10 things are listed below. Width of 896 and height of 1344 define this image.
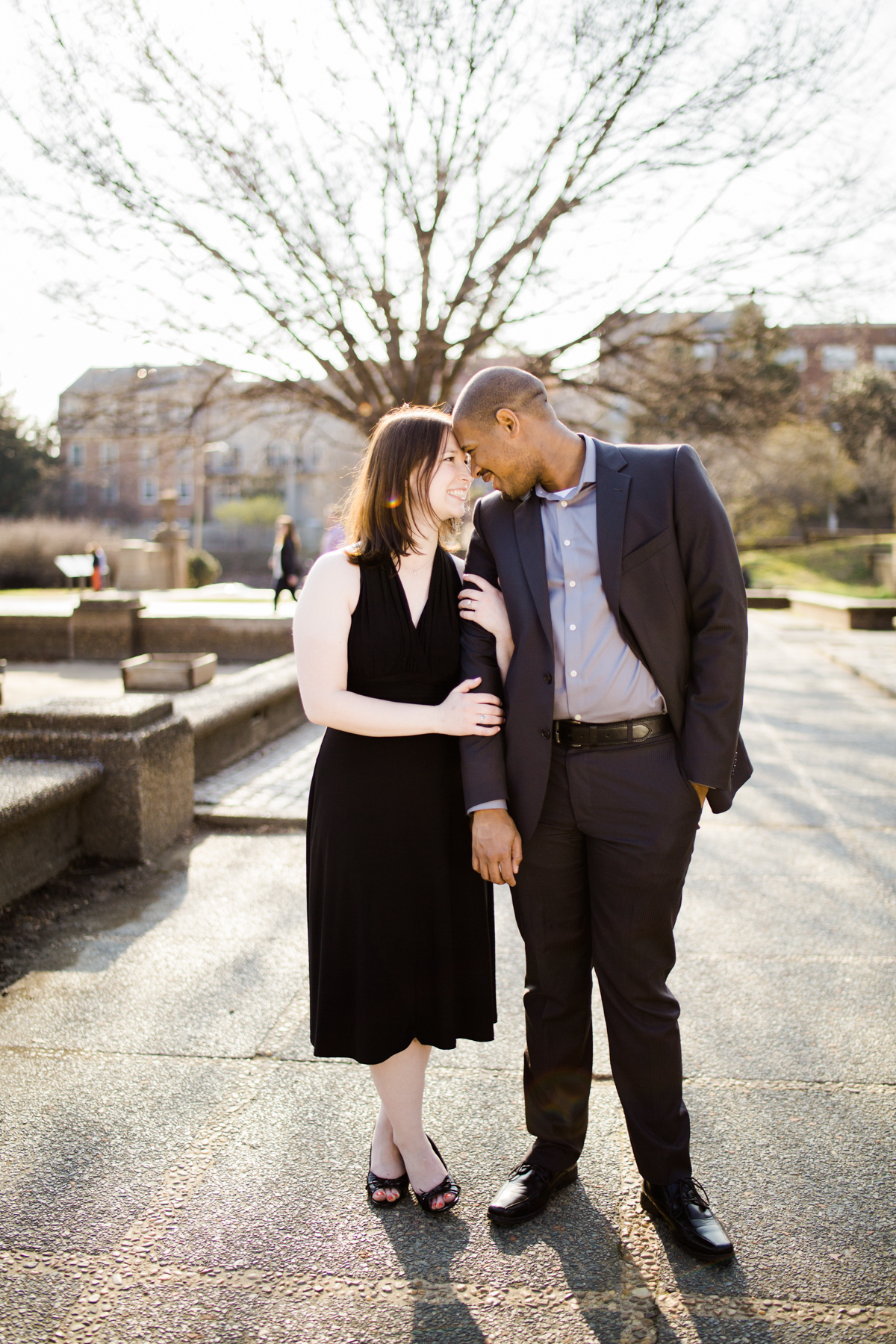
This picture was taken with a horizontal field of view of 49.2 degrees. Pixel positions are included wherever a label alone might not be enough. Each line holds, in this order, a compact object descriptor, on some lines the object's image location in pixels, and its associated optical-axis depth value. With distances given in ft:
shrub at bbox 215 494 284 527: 189.47
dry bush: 111.75
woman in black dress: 7.82
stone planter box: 34.22
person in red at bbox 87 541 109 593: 91.71
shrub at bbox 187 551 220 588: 116.06
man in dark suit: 7.63
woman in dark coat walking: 61.41
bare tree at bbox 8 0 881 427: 34.58
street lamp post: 163.02
